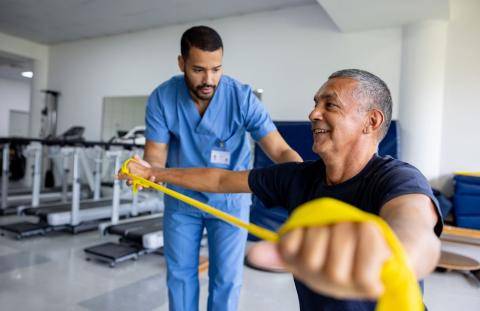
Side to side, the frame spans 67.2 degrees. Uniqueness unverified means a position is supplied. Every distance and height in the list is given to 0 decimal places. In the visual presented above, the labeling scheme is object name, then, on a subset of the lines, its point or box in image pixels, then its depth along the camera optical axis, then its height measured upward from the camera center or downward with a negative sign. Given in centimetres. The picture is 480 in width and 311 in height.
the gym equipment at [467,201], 366 -34
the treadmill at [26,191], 463 -73
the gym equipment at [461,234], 346 -64
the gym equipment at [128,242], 324 -89
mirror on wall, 623 +59
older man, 37 -8
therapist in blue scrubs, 162 +0
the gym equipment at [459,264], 303 -83
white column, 390 +77
